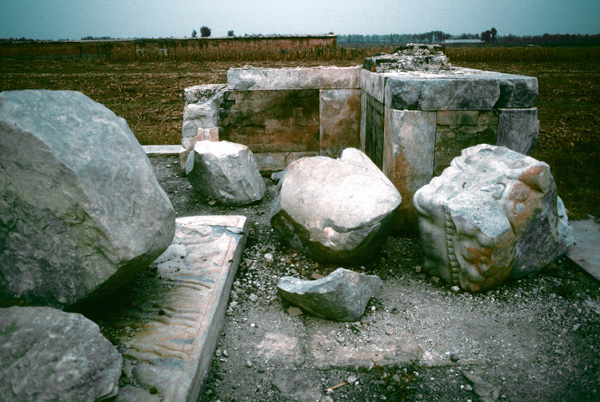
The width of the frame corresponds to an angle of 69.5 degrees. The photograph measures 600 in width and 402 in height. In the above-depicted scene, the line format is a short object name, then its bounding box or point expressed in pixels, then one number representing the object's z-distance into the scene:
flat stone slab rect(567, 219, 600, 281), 3.48
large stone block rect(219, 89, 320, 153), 5.98
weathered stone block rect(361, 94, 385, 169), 4.56
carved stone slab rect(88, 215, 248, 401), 2.19
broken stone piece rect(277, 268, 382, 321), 2.79
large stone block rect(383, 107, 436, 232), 3.91
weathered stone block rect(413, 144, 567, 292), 2.99
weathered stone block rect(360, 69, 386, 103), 4.39
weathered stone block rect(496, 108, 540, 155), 3.86
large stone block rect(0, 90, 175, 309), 2.17
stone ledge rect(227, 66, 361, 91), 5.88
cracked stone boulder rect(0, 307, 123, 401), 1.71
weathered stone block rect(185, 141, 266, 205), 4.93
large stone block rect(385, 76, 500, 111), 3.79
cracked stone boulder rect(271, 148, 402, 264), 3.29
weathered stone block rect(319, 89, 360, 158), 5.96
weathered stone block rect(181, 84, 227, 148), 6.01
